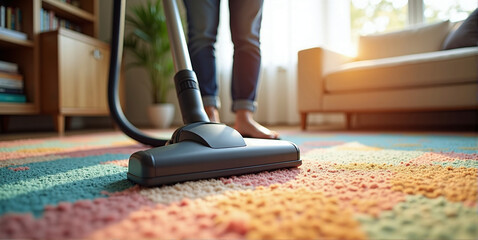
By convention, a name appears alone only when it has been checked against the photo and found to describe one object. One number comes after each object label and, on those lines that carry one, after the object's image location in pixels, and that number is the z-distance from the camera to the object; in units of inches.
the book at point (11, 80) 62.5
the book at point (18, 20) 67.9
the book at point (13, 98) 61.2
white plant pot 99.3
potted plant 97.6
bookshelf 65.1
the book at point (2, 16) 66.3
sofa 55.1
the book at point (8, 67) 63.6
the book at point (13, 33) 60.2
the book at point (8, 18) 66.8
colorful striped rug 10.4
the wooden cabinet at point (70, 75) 65.7
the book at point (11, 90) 61.9
